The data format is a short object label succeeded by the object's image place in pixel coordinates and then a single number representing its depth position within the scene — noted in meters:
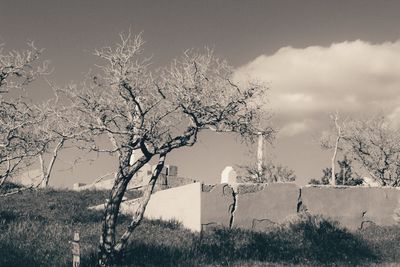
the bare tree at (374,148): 32.81
